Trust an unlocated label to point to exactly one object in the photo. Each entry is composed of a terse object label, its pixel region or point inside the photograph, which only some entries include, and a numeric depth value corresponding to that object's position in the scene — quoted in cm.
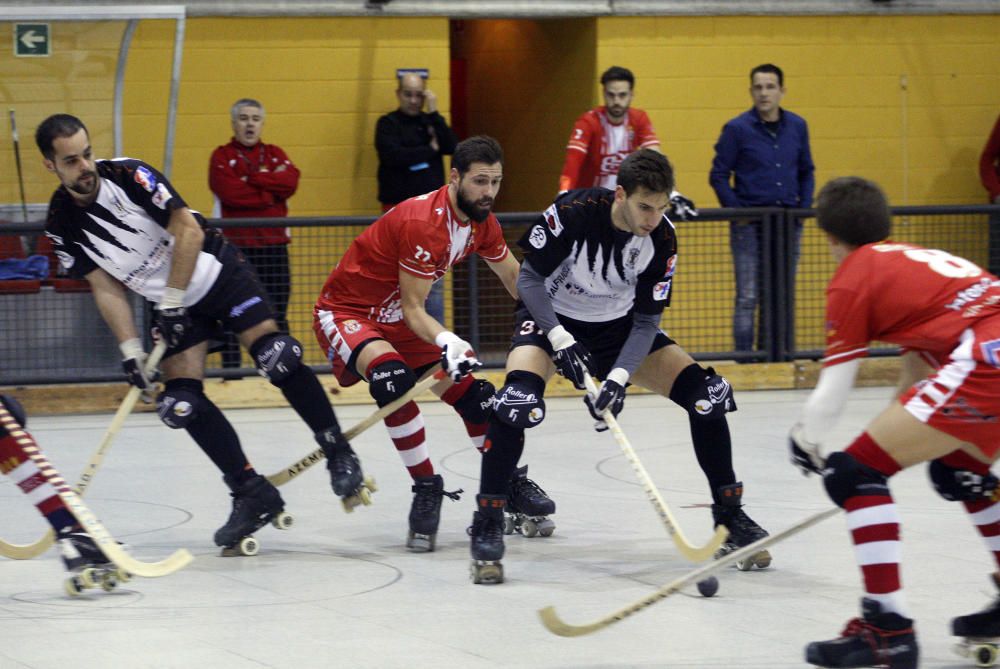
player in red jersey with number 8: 695
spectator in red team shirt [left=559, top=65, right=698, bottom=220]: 1658
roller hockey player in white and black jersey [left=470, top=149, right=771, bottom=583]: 912
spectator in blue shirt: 1684
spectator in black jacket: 1741
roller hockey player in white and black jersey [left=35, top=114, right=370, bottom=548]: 983
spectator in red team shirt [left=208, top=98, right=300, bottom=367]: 1623
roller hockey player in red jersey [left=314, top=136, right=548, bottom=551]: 987
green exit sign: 1677
